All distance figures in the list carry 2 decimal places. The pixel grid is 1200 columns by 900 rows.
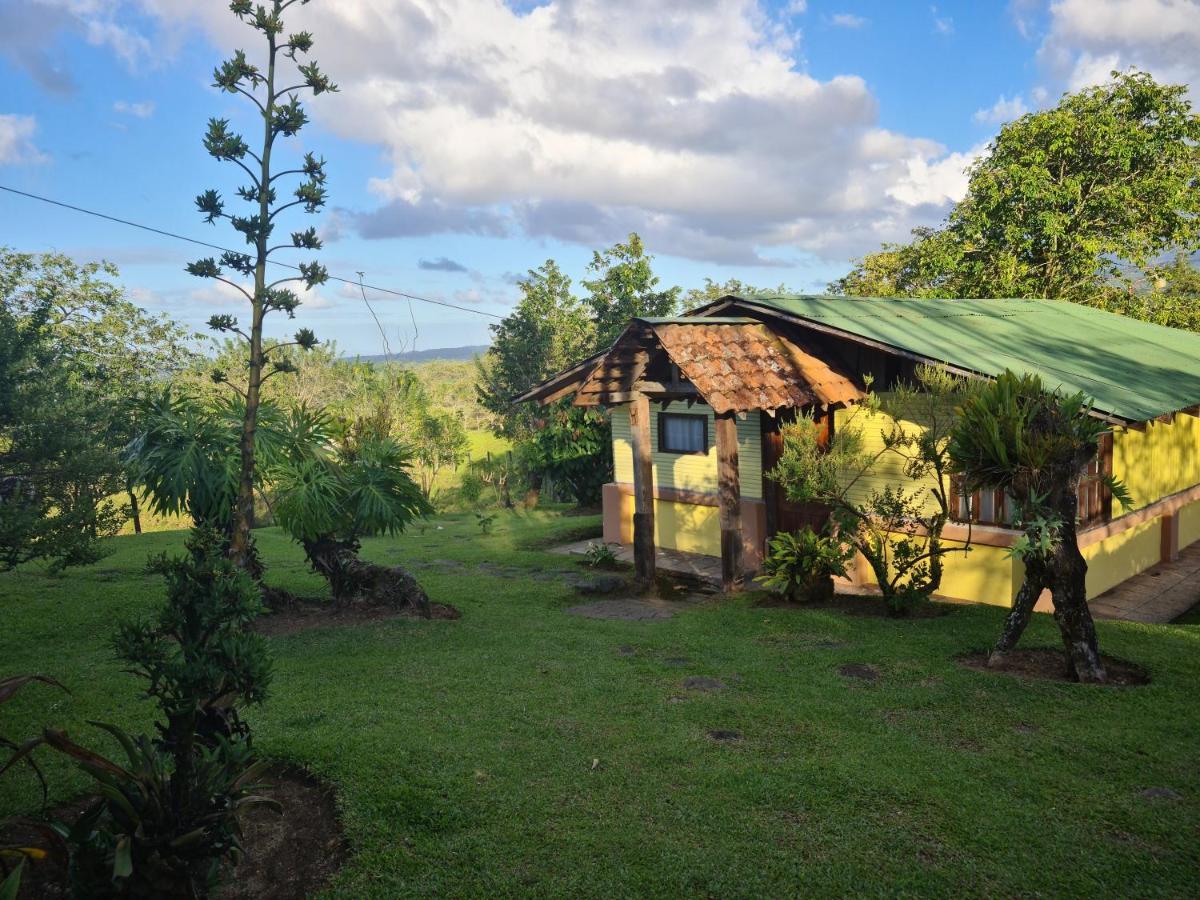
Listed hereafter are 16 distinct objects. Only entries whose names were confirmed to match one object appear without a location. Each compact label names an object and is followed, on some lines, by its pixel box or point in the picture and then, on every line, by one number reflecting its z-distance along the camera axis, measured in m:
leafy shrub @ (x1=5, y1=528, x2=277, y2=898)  4.41
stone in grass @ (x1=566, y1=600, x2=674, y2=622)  12.00
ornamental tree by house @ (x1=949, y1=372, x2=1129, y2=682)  7.88
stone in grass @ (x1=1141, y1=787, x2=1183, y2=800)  5.78
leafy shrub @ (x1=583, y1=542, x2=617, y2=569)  15.79
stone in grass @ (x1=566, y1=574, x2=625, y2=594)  13.62
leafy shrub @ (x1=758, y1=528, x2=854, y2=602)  11.94
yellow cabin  11.74
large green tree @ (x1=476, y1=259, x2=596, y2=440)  31.25
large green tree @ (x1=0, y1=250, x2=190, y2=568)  9.75
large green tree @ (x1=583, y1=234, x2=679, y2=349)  28.77
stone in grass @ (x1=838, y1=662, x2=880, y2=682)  8.70
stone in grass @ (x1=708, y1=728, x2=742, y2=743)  7.07
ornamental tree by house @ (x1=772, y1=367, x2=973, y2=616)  10.38
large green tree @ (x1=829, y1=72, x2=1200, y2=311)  22.81
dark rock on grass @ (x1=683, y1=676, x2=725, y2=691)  8.50
